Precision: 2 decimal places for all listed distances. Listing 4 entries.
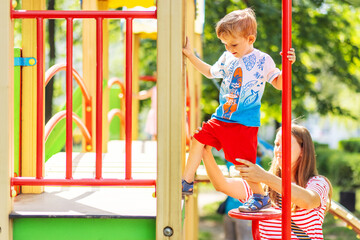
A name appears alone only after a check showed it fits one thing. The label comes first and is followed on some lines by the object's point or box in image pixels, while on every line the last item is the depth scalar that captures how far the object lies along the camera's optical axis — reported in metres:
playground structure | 4.92
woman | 5.70
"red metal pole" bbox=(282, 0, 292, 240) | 4.68
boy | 5.38
